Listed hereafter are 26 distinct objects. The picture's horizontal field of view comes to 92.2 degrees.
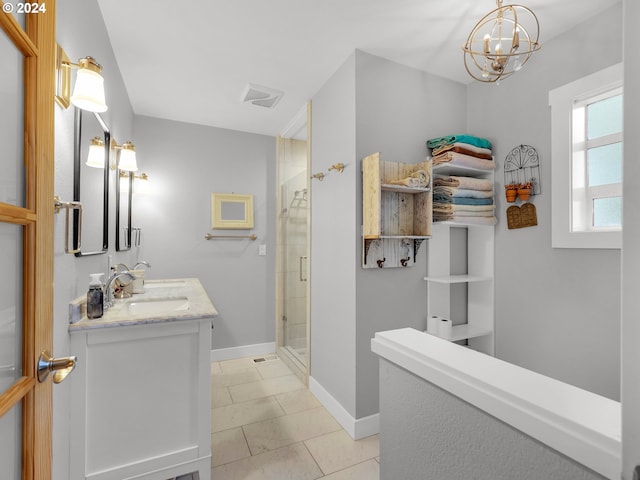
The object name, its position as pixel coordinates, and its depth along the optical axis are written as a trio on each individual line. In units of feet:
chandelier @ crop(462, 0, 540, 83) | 4.52
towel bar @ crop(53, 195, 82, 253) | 3.70
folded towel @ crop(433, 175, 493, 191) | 7.04
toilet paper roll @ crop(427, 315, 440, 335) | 7.25
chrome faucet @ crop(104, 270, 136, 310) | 5.55
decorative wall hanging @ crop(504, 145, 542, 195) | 6.64
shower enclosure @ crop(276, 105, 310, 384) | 10.89
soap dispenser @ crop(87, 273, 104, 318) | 4.77
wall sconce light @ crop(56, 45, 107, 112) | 3.68
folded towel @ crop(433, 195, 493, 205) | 6.99
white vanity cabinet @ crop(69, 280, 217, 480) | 4.60
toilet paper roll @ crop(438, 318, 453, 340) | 7.12
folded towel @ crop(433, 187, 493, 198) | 6.99
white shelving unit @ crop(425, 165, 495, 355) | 7.55
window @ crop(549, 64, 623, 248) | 5.65
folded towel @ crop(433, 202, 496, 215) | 6.91
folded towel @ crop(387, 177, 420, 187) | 6.47
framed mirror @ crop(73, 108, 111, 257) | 4.45
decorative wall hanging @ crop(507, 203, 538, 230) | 6.66
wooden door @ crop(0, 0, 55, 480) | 2.03
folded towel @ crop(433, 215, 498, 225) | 6.89
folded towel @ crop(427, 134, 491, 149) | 7.07
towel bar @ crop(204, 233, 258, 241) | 10.82
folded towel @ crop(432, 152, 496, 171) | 6.89
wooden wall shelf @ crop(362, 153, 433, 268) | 6.32
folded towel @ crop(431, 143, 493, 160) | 7.02
